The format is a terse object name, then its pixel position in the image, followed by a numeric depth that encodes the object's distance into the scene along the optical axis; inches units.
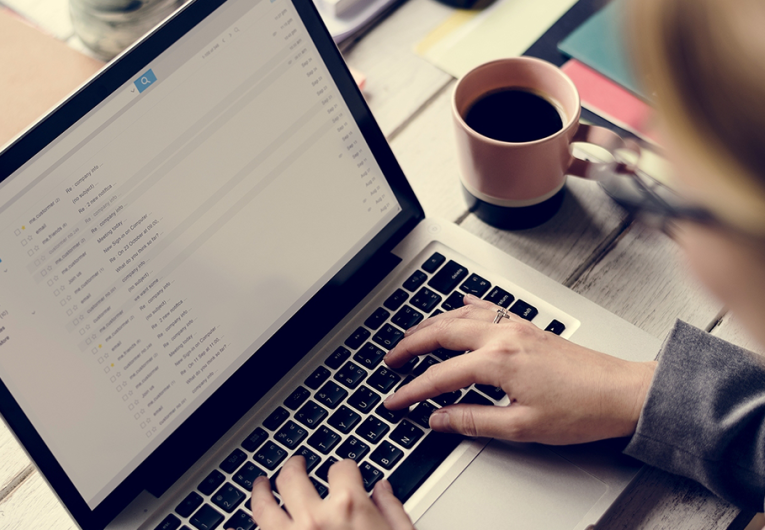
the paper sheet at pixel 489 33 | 32.2
